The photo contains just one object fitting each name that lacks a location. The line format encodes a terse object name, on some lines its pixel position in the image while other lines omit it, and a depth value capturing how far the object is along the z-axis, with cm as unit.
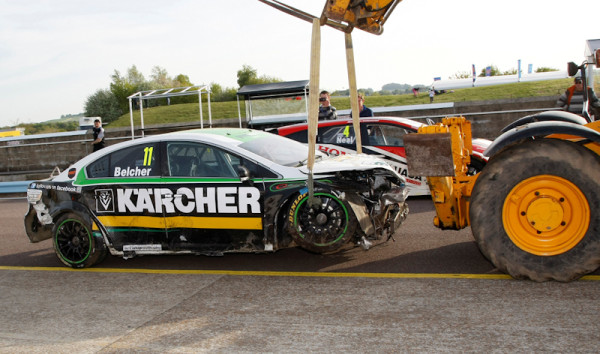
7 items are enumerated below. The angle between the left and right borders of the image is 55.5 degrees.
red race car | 1017
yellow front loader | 496
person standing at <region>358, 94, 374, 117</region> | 1195
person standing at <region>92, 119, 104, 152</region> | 1823
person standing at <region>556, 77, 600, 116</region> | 796
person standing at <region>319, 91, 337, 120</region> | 1253
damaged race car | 619
